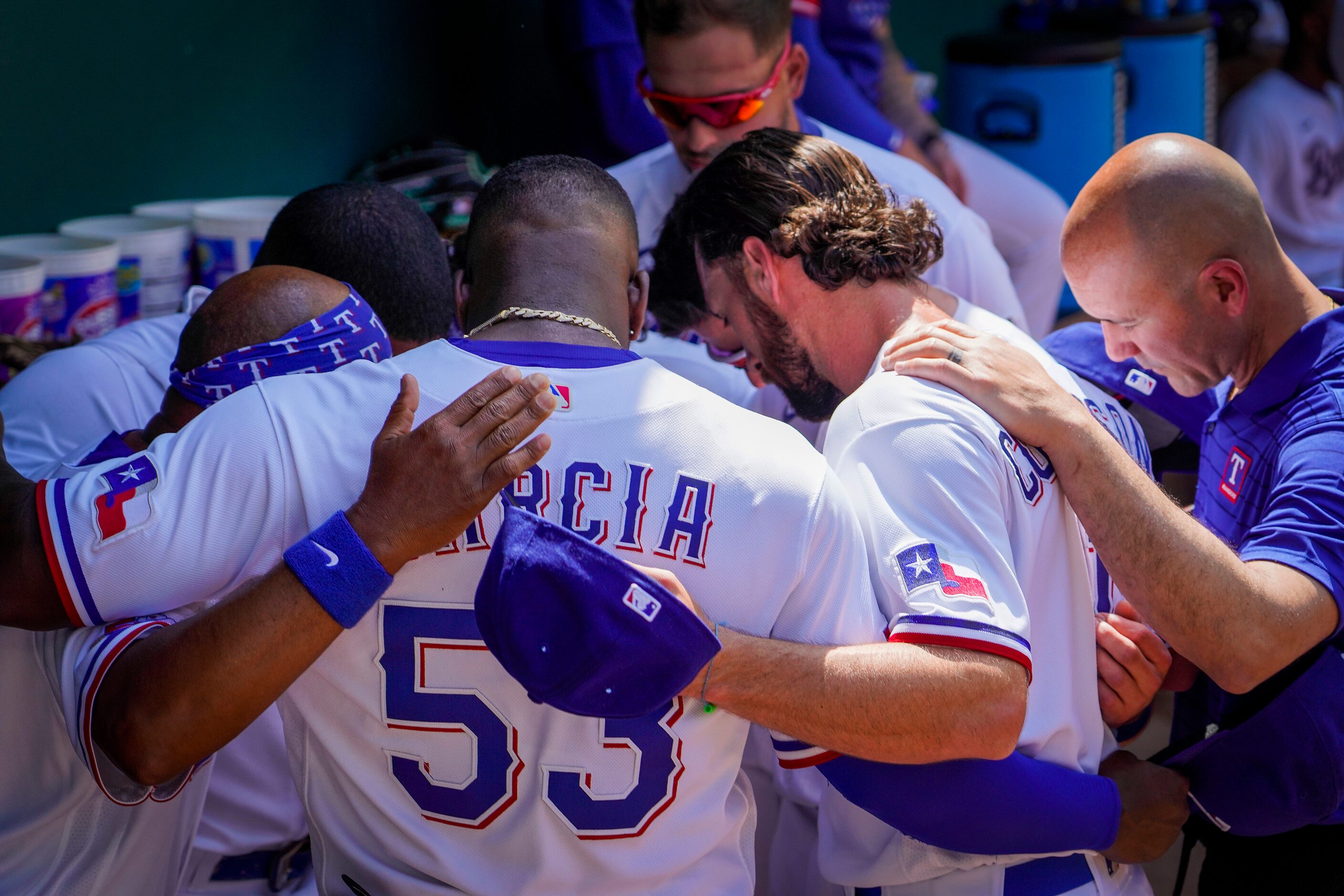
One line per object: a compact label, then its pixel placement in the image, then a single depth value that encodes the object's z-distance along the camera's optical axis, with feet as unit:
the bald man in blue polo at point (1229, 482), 10.48
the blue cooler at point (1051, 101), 33.94
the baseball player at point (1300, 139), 35.65
